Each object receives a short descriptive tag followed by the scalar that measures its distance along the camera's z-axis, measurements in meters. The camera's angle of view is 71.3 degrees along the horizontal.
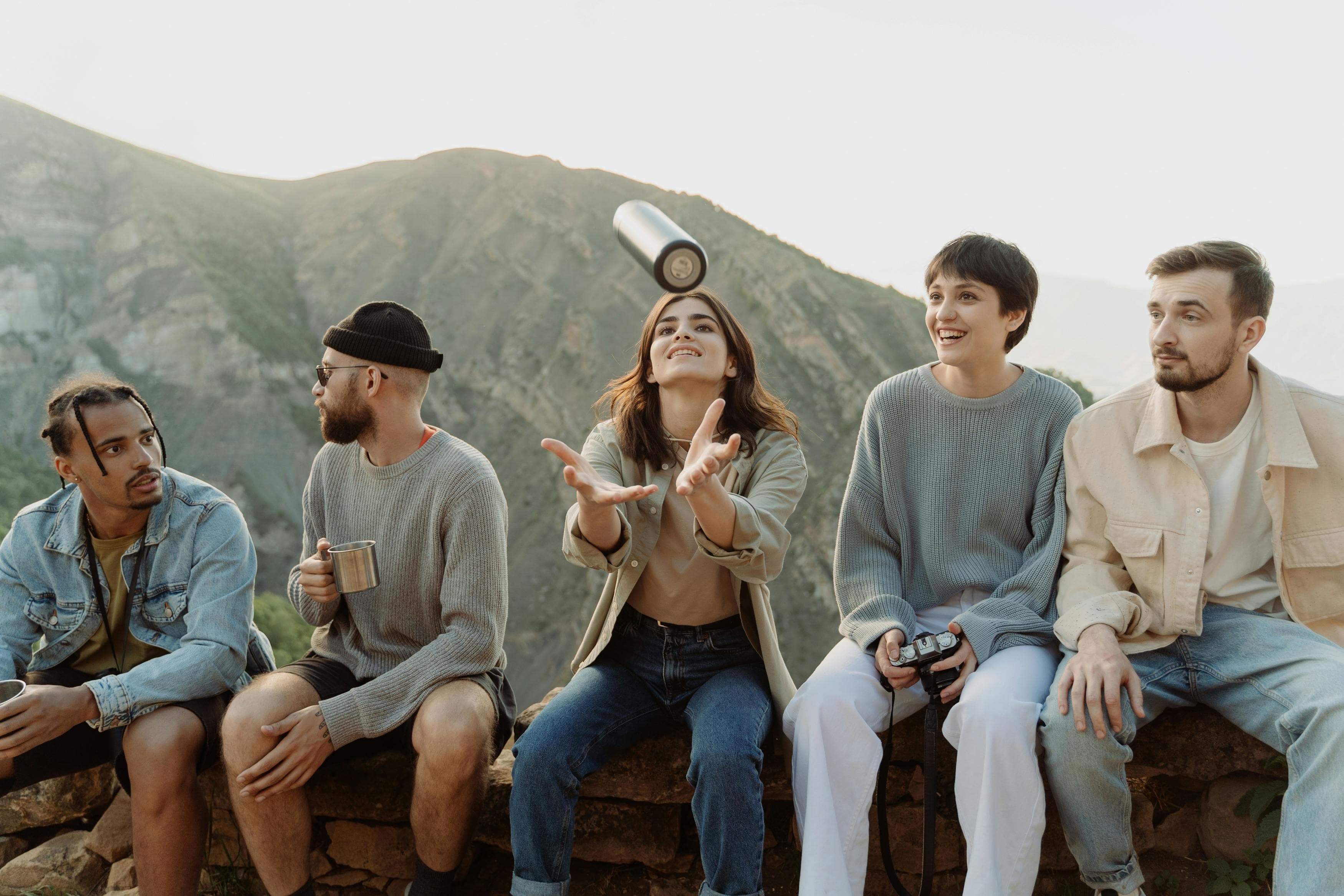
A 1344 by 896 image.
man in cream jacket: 2.37
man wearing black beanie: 2.63
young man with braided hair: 2.82
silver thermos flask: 2.97
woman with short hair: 2.56
